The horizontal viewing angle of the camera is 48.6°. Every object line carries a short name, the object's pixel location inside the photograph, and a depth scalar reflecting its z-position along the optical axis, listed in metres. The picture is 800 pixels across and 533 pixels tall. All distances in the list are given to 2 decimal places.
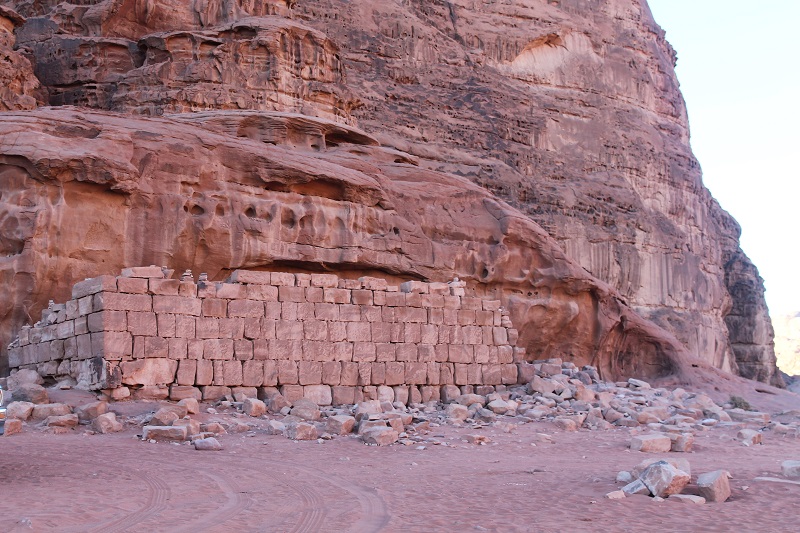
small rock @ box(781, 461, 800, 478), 9.02
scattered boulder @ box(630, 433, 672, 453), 11.88
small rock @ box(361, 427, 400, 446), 11.48
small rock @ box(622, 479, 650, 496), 8.10
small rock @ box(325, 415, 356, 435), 12.09
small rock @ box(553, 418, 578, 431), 14.04
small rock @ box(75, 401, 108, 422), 11.88
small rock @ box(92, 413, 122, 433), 11.37
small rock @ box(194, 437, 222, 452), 10.52
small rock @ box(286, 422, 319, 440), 11.66
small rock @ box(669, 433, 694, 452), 11.96
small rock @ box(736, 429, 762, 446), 12.98
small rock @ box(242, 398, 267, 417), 13.13
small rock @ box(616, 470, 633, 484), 8.77
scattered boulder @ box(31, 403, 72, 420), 11.75
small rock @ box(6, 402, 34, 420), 11.52
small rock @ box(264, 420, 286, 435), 11.92
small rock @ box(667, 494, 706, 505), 7.80
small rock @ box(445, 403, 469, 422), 14.33
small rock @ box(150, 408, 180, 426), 11.38
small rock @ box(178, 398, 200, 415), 12.53
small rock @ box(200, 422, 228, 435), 11.66
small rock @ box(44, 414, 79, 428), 11.38
